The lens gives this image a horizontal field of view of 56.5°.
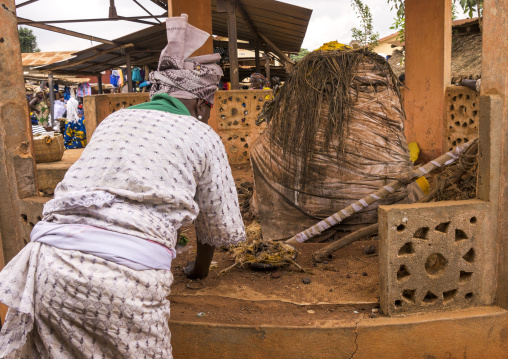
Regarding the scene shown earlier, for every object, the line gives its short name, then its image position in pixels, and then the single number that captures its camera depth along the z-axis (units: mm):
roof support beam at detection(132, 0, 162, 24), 9605
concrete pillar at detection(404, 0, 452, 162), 6977
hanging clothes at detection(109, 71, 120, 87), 21469
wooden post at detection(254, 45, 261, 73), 15056
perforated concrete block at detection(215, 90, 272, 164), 8109
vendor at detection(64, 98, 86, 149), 12585
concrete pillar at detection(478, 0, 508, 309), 2787
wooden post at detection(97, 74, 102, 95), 16516
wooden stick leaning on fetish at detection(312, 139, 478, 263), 3818
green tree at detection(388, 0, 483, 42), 11742
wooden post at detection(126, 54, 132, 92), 14062
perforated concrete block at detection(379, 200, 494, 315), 2771
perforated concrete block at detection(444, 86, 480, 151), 6207
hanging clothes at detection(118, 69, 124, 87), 21852
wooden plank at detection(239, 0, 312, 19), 9547
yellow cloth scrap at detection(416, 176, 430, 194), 5520
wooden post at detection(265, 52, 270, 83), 15891
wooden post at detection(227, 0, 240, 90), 9195
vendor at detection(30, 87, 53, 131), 11398
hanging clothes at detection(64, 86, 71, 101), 18641
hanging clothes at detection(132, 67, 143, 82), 15922
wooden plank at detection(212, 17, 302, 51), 13803
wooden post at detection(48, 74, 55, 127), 15212
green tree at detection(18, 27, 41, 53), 33812
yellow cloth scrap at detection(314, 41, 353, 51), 4840
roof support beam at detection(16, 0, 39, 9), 8172
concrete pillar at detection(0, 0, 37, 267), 3207
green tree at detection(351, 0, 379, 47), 9669
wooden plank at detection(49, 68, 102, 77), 15103
